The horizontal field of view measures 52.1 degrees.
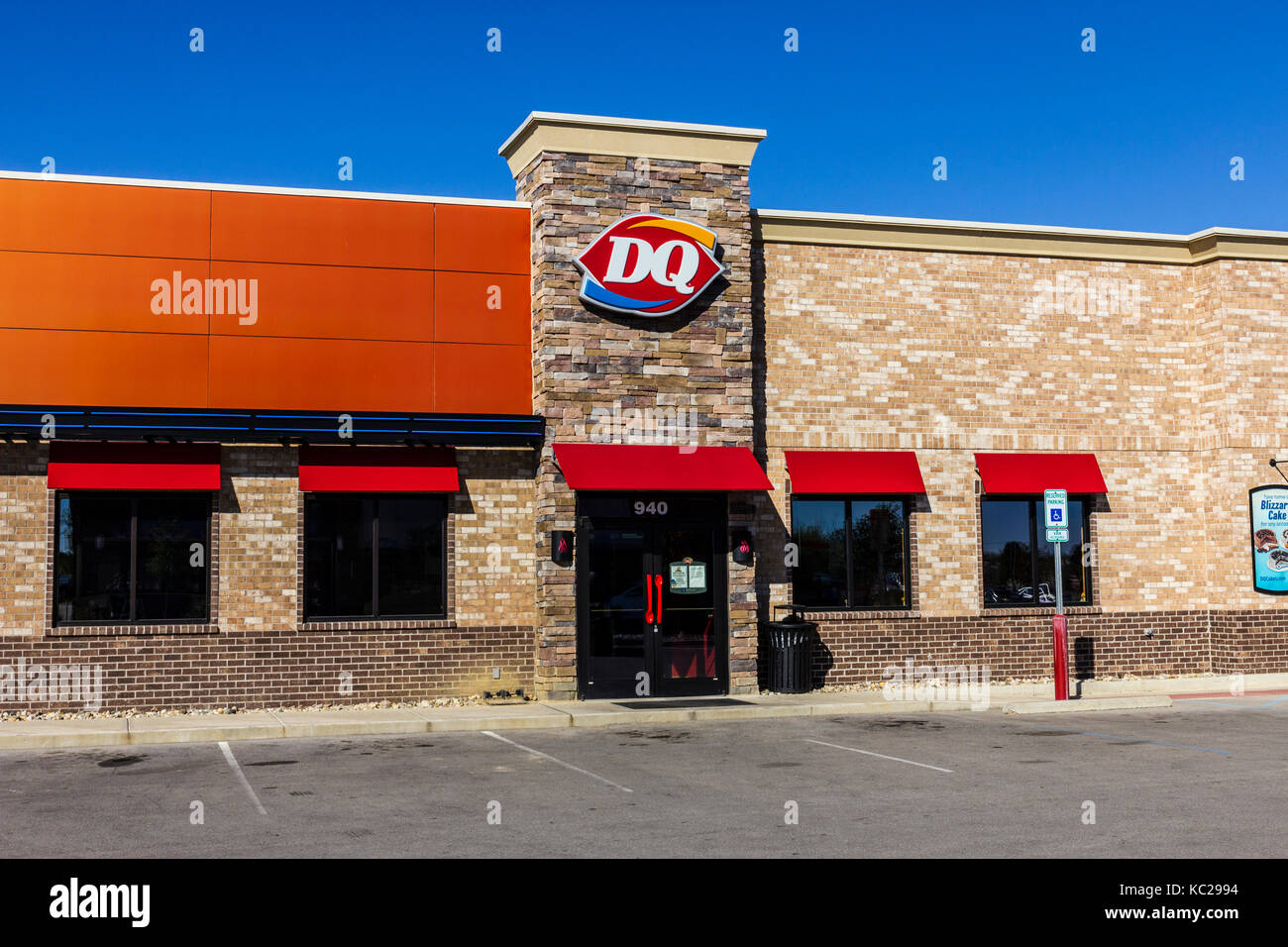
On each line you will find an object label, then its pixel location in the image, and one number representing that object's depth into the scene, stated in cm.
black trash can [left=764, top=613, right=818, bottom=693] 2102
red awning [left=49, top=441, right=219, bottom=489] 1853
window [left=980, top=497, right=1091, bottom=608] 2309
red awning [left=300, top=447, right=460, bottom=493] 1955
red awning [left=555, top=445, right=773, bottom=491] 1991
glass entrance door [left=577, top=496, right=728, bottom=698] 2048
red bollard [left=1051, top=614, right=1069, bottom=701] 2014
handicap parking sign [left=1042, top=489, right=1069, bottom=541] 1995
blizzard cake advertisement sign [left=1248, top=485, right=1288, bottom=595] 2370
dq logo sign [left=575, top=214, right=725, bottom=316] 2061
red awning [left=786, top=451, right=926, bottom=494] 2191
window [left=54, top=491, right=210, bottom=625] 1867
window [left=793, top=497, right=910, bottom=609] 2222
